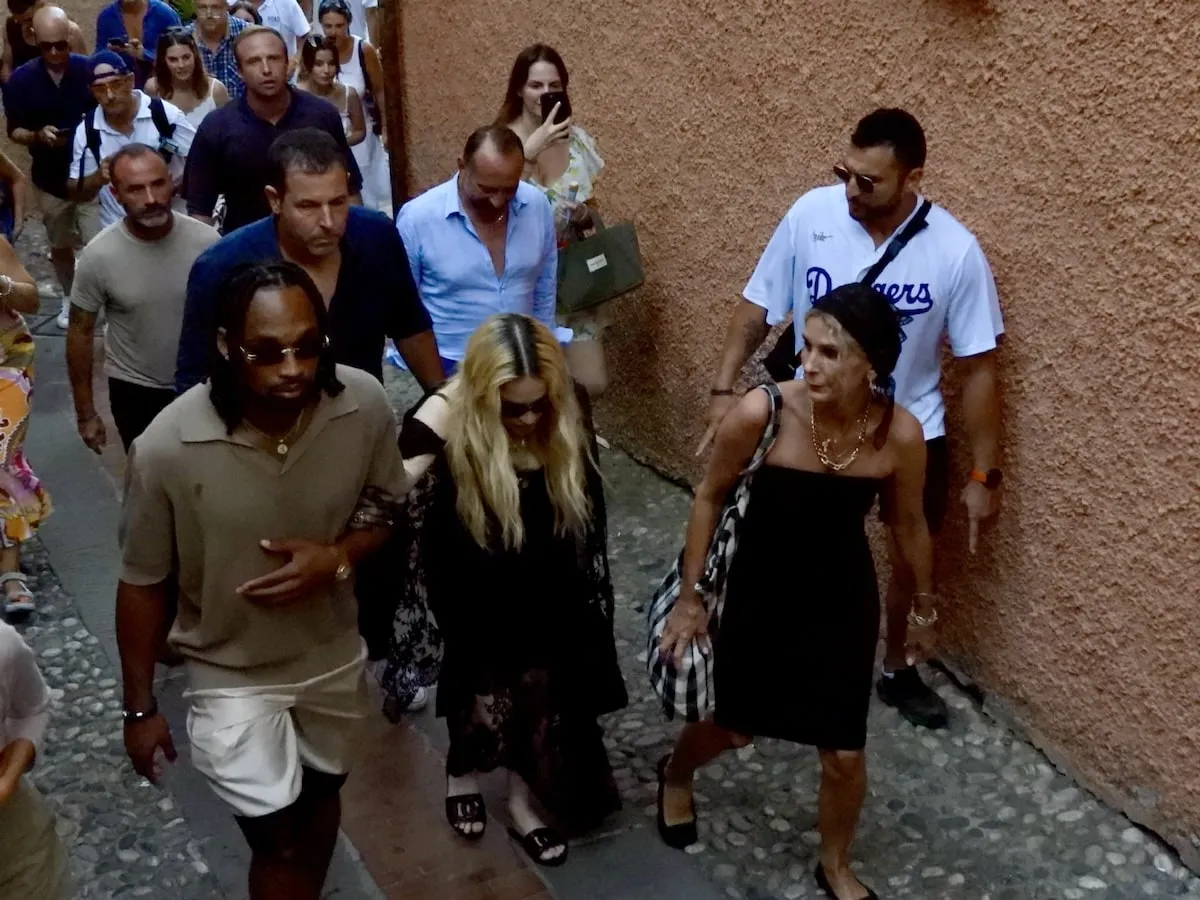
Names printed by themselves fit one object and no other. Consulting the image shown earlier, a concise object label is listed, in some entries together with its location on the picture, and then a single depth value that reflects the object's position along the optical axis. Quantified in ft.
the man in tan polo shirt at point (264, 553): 10.13
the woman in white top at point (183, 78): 27.07
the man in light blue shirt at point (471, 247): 16.93
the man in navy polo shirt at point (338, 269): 13.74
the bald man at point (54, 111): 27.50
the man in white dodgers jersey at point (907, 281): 14.03
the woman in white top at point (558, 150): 20.02
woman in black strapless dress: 11.66
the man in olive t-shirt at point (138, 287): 16.66
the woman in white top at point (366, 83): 32.60
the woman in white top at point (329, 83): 30.99
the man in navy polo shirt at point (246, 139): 19.22
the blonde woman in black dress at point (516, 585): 12.37
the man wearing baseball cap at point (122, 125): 24.31
